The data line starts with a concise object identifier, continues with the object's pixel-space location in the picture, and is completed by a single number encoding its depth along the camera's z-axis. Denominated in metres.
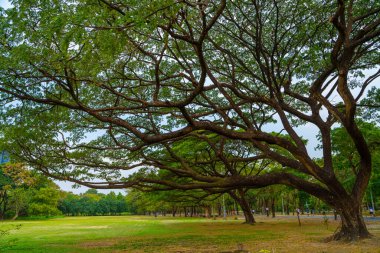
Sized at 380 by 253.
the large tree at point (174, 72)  6.77
